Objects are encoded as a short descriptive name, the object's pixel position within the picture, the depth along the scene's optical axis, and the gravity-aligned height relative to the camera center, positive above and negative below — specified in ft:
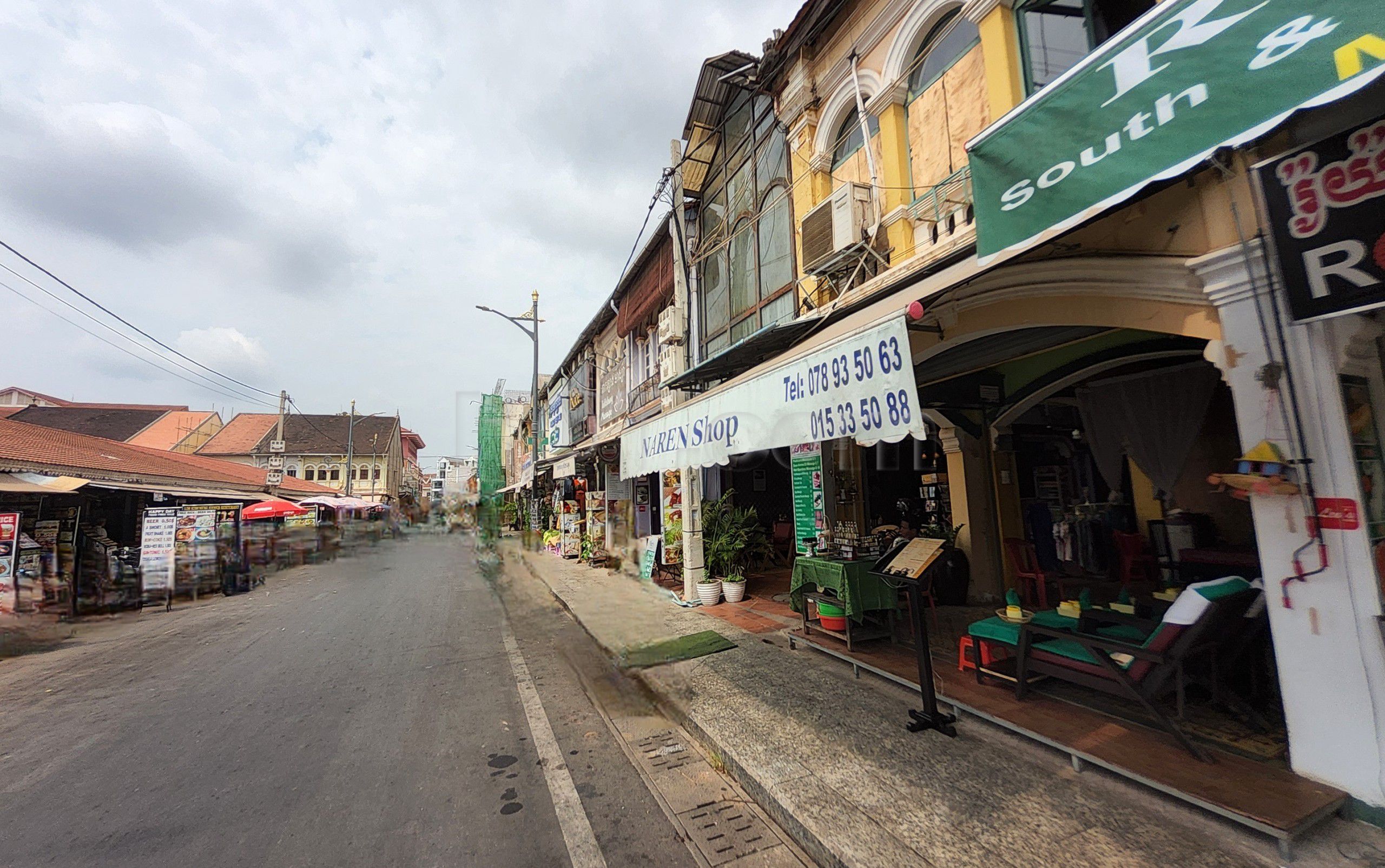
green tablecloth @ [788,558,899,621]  19.31 -3.69
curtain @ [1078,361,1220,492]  18.52 +1.89
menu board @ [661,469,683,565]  33.94 -0.52
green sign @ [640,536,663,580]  38.83 -4.28
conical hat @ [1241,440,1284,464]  9.62 +0.13
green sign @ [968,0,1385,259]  7.31 +5.99
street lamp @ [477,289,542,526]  67.36 +13.35
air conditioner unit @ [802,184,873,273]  21.52 +10.84
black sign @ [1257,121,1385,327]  8.07 +3.70
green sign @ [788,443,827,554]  26.76 -0.17
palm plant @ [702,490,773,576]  31.19 -2.58
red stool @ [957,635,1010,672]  16.33 -5.39
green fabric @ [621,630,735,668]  20.89 -6.22
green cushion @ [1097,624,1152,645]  13.39 -4.20
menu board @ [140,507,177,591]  39.91 -1.77
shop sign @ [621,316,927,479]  10.82 +2.06
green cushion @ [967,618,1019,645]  14.88 -4.38
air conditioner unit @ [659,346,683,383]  36.70 +9.17
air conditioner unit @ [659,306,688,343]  36.24 +11.43
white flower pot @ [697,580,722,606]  29.99 -5.49
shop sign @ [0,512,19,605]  31.27 -0.61
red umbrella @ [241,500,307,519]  55.67 +1.13
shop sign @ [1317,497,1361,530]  9.00 -0.99
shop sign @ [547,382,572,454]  72.49 +11.76
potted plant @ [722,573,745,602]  30.17 -5.37
